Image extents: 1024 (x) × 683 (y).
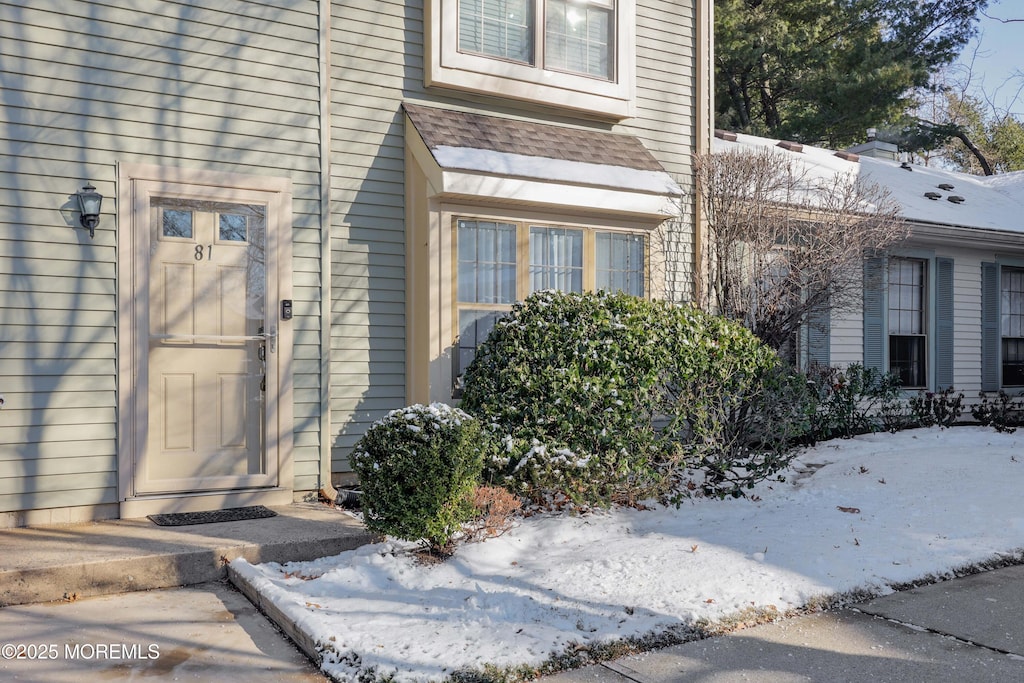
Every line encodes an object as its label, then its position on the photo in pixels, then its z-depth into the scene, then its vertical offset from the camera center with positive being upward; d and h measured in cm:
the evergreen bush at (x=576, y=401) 543 -43
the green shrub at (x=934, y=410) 1006 -89
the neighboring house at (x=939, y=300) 1056 +48
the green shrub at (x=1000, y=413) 978 -98
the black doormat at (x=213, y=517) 554 -121
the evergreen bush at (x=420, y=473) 455 -75
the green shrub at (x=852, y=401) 906 -71
